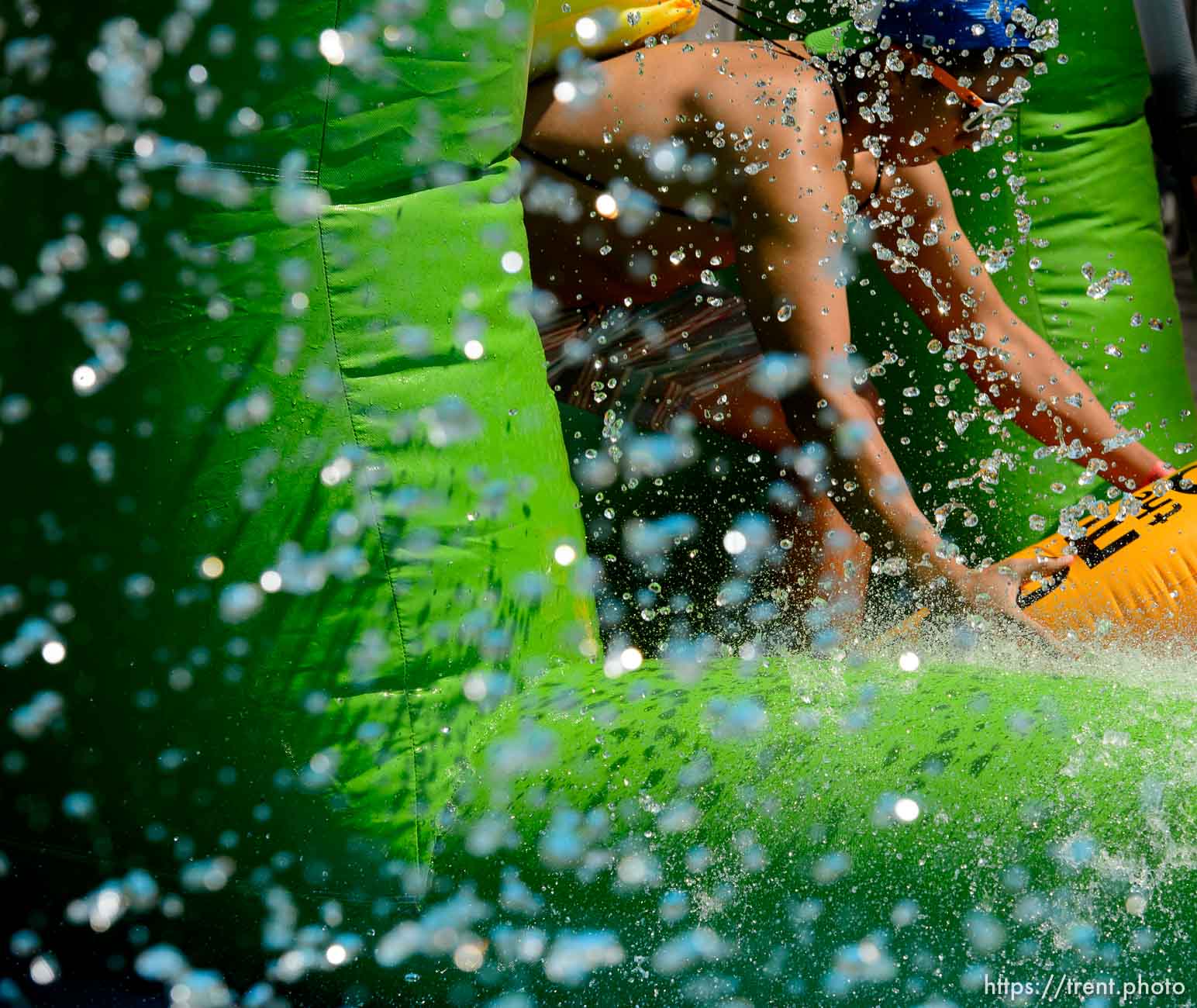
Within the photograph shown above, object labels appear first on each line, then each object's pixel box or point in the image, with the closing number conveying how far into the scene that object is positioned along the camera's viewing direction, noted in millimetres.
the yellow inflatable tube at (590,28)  4633
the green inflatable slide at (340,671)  4150
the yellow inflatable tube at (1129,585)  4709
